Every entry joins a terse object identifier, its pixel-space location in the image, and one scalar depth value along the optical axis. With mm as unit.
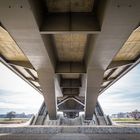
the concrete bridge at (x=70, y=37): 9055
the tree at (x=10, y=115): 140038
